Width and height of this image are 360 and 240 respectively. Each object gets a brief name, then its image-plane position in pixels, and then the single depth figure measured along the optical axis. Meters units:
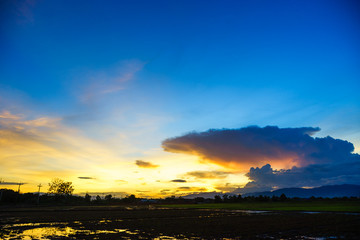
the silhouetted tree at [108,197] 190.16
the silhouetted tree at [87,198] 162.10
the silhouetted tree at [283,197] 169.38
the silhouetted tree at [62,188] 141.41
